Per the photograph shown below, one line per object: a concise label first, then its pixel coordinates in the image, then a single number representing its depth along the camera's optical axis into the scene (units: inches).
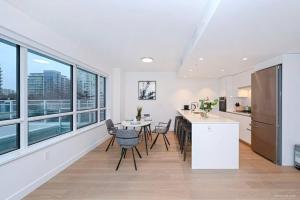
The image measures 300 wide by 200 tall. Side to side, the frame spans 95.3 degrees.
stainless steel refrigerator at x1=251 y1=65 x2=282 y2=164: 107.0
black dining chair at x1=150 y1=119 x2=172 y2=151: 140.6
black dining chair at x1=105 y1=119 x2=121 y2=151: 132.7
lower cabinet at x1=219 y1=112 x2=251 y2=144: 146.0
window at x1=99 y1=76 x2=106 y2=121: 167.8
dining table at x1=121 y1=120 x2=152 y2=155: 128.4
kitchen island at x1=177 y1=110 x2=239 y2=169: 99.1
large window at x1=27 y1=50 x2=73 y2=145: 83.7
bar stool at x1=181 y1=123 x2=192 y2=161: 115.5
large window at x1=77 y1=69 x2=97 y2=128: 129.6
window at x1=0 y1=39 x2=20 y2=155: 67.7
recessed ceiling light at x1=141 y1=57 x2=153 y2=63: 142.4
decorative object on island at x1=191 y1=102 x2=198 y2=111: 201.0
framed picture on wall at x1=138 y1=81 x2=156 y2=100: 209.7
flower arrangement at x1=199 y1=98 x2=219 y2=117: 117.4
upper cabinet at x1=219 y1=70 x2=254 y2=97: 160.8
